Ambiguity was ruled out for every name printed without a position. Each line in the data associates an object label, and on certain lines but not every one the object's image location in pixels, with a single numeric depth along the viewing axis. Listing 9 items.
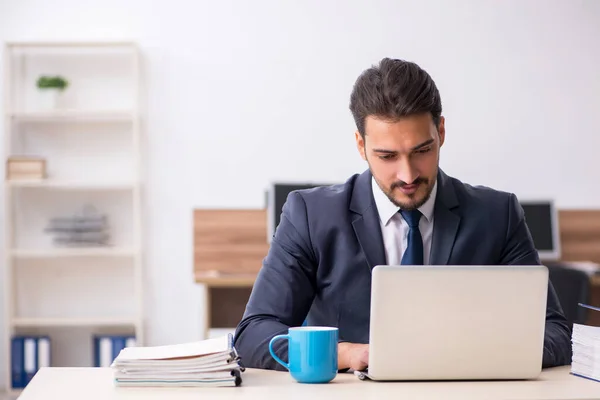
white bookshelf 4.79
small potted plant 4.62
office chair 3.04
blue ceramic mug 1.40
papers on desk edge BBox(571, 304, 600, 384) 1.43
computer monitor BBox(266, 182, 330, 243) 3.99
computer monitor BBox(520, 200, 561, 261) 4.32
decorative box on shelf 4.61
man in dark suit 1.79
